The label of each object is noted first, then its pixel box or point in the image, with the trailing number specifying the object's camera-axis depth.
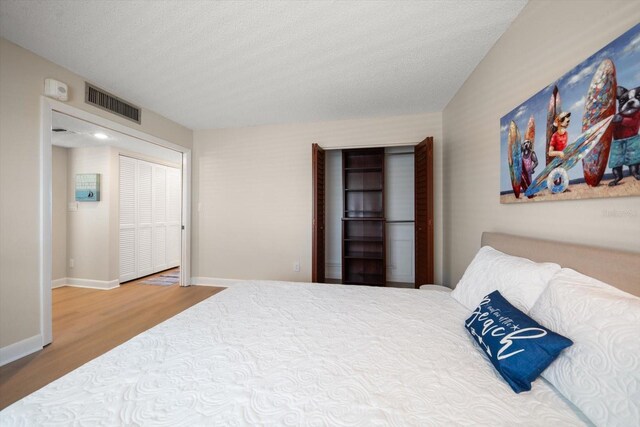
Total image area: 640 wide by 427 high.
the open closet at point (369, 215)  3.91
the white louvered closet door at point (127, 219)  4.16
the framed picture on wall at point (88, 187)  3.91
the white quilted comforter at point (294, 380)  0.74
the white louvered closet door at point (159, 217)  4.84
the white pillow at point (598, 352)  0.64
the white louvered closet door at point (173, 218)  5.18
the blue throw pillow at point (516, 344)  0.83
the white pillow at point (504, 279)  1.12
